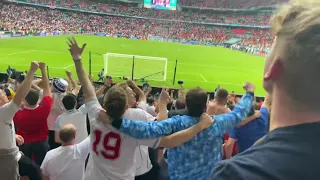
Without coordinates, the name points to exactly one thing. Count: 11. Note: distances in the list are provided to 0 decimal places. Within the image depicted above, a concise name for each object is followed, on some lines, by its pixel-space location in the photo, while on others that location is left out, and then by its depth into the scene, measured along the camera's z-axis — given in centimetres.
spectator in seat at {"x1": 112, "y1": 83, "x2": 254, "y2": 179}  322
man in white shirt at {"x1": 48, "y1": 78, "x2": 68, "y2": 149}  612
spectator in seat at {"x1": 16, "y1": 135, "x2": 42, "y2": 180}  412
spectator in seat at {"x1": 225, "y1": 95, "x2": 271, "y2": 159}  432
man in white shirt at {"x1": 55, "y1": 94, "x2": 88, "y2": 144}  491
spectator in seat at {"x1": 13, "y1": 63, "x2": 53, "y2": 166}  490
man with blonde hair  96
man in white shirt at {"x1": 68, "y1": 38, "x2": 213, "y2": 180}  299
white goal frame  2242
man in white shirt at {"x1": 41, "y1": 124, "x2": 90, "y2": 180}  376
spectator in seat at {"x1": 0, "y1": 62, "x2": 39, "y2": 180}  378
